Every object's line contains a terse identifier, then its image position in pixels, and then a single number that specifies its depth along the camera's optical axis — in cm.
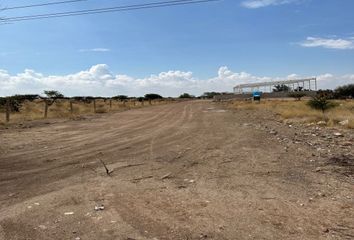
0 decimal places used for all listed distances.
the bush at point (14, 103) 4669
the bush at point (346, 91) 10600
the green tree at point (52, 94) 8122
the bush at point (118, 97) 13415
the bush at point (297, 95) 9119
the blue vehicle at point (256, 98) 8492
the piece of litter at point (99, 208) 740
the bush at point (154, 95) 15762
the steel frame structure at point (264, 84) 12475
